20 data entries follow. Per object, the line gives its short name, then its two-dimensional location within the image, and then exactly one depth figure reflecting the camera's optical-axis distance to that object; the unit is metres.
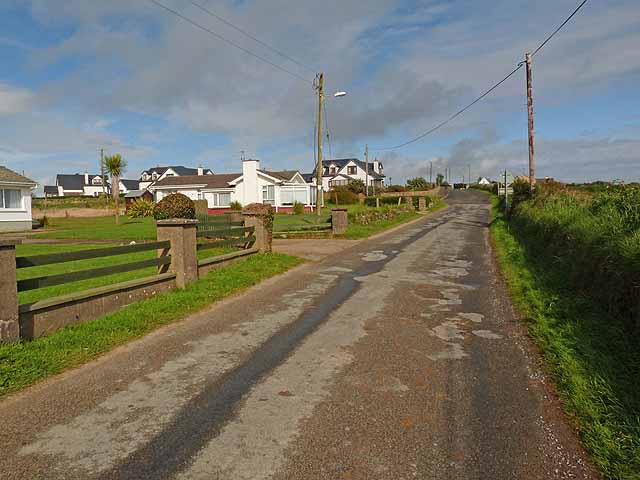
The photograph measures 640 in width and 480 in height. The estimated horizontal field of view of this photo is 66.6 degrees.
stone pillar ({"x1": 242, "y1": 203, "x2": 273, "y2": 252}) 13.64
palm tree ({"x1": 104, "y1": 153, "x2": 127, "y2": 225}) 36.03
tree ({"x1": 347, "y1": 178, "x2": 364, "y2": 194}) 71.72
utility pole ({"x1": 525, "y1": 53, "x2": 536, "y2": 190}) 26.73
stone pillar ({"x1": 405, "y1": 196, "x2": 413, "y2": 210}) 43.84
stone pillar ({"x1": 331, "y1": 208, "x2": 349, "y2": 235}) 22.17
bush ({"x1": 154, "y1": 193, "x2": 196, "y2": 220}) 17.95
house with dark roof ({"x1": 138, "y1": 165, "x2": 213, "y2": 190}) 101.82
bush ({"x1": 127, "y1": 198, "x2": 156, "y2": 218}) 36.12
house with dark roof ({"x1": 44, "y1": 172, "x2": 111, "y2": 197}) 121.56
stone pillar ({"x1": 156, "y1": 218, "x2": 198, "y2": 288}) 9.12
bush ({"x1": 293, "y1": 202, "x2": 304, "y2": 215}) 43.22
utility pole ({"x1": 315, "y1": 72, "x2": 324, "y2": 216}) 26.11
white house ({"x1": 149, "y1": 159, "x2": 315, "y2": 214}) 47.94
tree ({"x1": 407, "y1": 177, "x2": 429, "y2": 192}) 92.38
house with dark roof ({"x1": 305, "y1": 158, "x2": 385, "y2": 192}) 92.53
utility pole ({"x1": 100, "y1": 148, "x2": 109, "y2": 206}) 68.25
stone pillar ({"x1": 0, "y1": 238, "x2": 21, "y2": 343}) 5.47
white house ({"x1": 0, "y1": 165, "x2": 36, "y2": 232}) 30.06
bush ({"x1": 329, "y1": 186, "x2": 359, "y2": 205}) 60.59
